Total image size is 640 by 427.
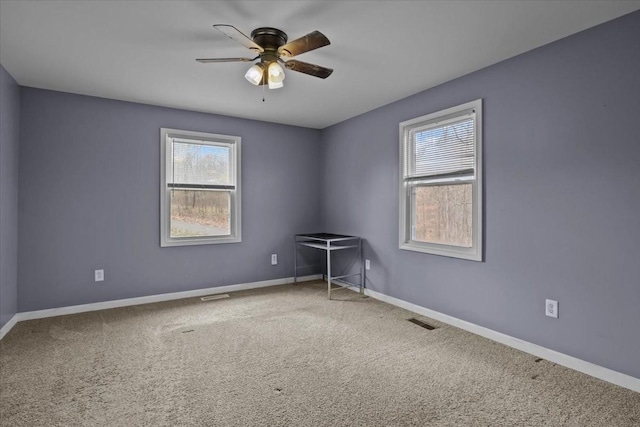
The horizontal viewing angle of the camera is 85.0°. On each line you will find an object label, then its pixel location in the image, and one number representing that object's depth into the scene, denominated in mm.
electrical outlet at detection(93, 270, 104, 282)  3826
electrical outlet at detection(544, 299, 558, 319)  2568
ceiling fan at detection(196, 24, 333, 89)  2287
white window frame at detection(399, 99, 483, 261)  3100
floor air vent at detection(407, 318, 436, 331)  3272
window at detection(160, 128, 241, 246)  4238
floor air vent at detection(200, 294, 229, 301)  4238
